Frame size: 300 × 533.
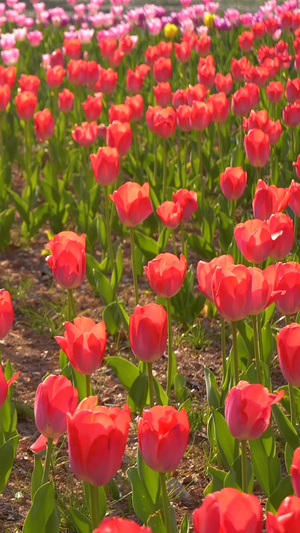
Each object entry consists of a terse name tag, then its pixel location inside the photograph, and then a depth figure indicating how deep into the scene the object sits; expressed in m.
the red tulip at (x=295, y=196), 5.98
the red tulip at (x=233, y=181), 6.75
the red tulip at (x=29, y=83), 9.91
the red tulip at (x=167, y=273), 4.79
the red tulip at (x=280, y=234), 5.18
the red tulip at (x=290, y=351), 3.80
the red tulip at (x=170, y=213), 6.23
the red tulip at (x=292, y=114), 8.38
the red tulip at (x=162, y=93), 9.61
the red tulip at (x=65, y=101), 9.75
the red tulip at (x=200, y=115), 8.08
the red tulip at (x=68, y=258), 4.97
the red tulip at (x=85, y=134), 8.38
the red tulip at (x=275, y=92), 9.61
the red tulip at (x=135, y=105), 8.90
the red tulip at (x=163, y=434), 3.24
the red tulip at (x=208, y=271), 4.45
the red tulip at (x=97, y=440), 2.99
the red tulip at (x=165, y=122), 8.09
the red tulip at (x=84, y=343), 4.05
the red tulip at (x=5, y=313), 4.56
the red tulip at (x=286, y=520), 2.32
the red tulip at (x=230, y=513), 2.36
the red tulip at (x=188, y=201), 6.60
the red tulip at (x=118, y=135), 7.64
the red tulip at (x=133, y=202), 5.81
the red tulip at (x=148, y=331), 4.10
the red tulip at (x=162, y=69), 10.59
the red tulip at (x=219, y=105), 8.51
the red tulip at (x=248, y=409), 3.47
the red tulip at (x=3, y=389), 3.93
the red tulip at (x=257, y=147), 7.20
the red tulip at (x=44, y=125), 8.93
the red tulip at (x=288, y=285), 4.54
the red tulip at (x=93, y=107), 9.20
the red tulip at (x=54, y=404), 3.60
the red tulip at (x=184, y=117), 8.32
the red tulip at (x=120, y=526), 2.24
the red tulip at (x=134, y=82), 9.95
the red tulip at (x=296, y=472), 2.80
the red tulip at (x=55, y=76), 10.69
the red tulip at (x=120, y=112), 8.31
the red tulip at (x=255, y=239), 4.95
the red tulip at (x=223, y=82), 9.70
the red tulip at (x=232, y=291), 3.99
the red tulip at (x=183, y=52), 11.72
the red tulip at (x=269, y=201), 5.82
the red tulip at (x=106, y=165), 6.67
